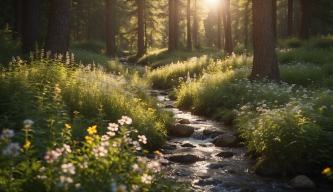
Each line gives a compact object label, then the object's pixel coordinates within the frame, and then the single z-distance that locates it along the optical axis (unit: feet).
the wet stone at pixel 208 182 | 30.74
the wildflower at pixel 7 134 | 15.80
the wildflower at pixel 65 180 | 14.09
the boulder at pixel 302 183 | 29.76
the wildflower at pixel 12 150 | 14.99
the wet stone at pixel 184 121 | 48.73
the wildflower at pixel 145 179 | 16.84
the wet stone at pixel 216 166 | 34.76
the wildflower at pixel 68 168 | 14.84
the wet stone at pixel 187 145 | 40.77
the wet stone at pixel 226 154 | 37.52
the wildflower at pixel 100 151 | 17.65
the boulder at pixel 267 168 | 32.24
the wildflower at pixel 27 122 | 16.27
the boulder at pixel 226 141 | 40.53
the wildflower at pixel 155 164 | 16.95
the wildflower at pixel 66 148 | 17.51
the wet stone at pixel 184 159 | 36.14
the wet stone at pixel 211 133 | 44.18
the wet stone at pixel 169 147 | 39.13
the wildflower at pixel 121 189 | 12.97
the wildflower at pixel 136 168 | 16.31
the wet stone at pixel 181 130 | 44.32
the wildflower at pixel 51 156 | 14.97
